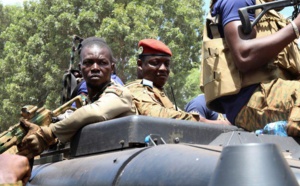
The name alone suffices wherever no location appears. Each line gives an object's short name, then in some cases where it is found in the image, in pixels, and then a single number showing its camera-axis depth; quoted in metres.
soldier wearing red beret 8.77
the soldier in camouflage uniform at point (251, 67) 5.54
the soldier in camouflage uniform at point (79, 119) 6.14
